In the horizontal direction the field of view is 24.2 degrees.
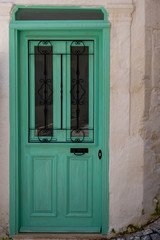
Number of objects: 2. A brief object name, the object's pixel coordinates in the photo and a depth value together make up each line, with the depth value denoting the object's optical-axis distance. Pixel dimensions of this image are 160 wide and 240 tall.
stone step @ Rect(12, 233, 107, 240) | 4.96
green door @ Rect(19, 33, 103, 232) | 5.05
